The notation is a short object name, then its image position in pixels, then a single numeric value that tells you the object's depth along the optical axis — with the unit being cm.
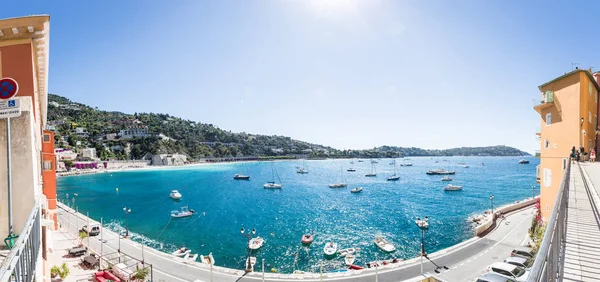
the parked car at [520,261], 1633
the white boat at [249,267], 1970
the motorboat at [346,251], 2578
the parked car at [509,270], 1513
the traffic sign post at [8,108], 478
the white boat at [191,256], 2422
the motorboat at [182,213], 4159
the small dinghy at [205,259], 2320
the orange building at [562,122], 1541
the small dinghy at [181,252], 2523
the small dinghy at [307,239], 2945
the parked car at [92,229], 2773
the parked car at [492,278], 1402
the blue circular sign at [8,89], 498
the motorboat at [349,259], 2390
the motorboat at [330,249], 2600
